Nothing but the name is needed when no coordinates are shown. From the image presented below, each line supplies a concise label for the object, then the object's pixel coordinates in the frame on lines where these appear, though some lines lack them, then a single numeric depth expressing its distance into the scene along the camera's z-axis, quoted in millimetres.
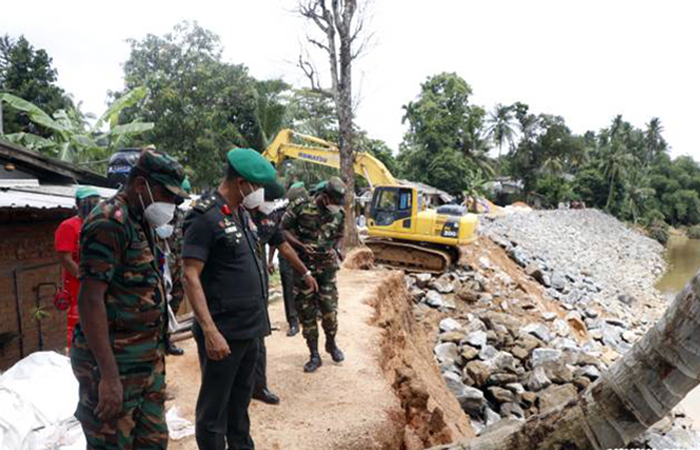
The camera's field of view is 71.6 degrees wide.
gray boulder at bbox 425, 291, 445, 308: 10734
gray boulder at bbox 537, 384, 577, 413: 7293
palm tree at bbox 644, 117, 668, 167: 57125
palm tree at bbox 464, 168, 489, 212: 29734
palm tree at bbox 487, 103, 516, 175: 42594
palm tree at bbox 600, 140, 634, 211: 39312
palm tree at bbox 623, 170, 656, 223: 42906
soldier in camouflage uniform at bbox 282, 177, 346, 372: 4469
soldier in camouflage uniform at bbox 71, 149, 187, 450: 1957
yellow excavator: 12070
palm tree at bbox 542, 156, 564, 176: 40344
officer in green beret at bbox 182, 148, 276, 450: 2502
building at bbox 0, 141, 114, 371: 4957
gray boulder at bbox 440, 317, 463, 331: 9668
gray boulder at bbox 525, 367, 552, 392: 7914
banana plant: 12384
